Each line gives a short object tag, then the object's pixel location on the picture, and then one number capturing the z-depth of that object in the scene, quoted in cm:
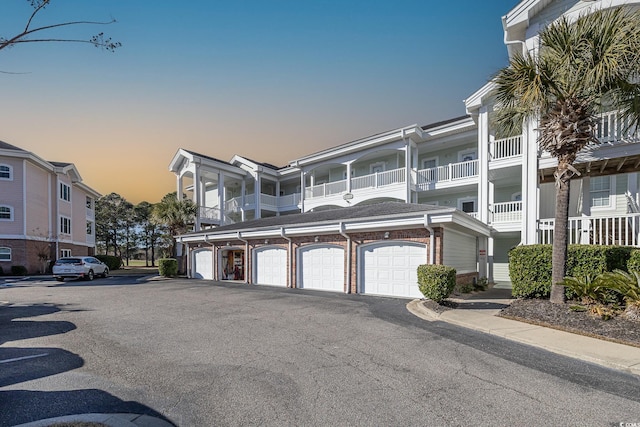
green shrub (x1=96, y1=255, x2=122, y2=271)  3406
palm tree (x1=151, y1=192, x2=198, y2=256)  2492
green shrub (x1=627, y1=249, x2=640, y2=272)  905
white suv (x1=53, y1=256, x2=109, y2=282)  2092
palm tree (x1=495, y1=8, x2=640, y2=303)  846
